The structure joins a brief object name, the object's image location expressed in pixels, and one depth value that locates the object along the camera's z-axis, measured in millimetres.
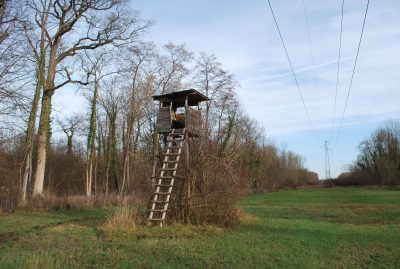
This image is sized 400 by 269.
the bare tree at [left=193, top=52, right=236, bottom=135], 34250
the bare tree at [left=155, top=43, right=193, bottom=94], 34094
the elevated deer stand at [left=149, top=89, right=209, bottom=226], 11930
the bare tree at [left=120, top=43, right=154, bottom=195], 34594
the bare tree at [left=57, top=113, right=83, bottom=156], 40344
